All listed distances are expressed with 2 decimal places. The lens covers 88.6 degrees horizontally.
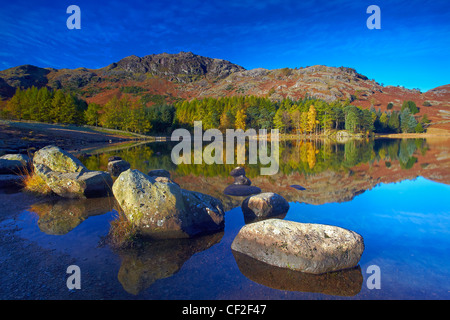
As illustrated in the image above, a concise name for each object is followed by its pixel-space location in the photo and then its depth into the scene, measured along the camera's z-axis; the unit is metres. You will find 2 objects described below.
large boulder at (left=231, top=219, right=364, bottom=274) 6.18
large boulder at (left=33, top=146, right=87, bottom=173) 13.30
